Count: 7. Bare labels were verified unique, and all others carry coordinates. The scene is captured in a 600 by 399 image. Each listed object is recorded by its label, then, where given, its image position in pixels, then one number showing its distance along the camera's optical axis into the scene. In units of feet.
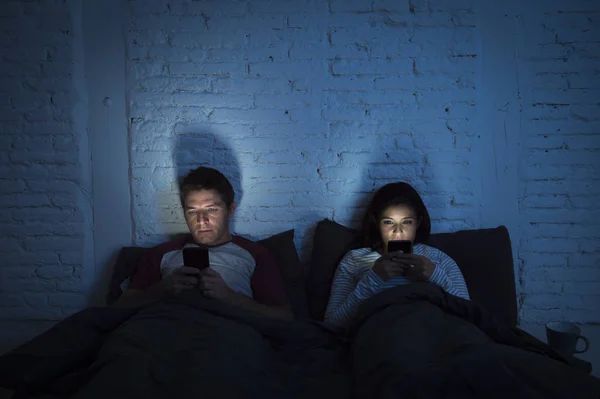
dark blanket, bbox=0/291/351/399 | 4.19
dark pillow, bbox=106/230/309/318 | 7.39
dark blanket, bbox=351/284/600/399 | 3.78
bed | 3.93
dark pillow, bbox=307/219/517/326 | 7.14
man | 6.89
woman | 6.38
